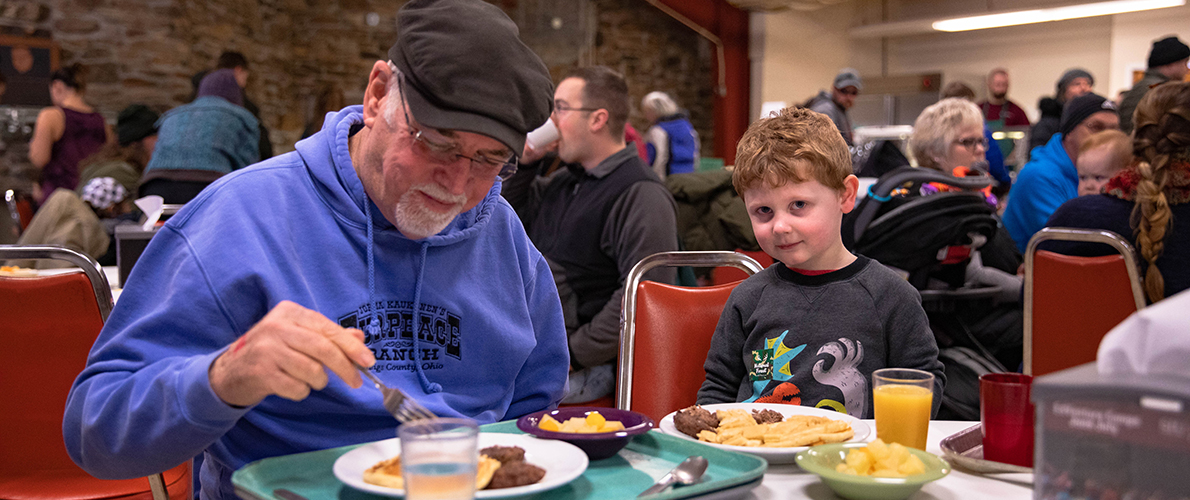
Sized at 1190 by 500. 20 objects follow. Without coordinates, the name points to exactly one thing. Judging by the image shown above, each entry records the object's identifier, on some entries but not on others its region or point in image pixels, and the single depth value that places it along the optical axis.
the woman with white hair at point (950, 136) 3.29
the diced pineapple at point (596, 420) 1.03
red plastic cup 0.97
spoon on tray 0.85
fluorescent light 9.07
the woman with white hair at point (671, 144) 7.32
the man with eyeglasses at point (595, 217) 2.58
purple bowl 0.95
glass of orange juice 1.04
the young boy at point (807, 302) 1.51
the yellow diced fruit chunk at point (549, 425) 1.03
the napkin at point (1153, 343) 0.59
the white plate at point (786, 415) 0.99
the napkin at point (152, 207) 2.73
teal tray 0.84
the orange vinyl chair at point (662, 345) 1.71
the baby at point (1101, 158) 3.13
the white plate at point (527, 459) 0.80
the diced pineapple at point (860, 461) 0.89
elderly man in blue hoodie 0.92
